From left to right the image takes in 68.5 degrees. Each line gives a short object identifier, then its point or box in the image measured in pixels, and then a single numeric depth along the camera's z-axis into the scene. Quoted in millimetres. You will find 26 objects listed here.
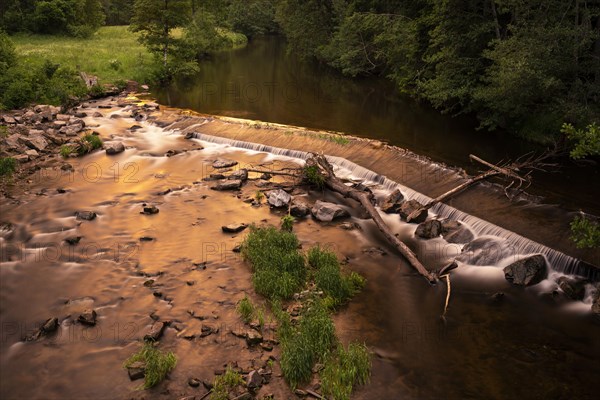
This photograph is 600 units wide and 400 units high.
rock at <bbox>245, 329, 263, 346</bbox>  9586
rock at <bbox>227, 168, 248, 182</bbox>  18219
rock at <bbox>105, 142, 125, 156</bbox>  21172
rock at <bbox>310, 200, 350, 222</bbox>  15172
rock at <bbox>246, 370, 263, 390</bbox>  8445
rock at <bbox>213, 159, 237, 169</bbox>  19925
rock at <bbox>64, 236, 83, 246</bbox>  13359
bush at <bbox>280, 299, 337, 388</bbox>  8688
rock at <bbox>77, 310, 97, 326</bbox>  10036
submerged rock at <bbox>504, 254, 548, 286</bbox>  11852
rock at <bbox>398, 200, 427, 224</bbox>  15062
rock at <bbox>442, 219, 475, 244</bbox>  13961
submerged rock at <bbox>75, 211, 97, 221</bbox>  14883
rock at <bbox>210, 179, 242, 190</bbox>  17469
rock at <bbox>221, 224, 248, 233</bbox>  14312
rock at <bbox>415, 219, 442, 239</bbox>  14242
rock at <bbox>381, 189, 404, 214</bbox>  15805
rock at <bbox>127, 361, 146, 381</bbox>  8578
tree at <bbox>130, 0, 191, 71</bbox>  37281
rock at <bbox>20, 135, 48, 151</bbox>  20344
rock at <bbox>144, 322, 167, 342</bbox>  9625
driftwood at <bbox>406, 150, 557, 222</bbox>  15125
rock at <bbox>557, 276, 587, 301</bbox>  11328
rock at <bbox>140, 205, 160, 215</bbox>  15461
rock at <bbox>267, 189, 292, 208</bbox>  15844
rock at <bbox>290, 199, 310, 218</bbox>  15445
